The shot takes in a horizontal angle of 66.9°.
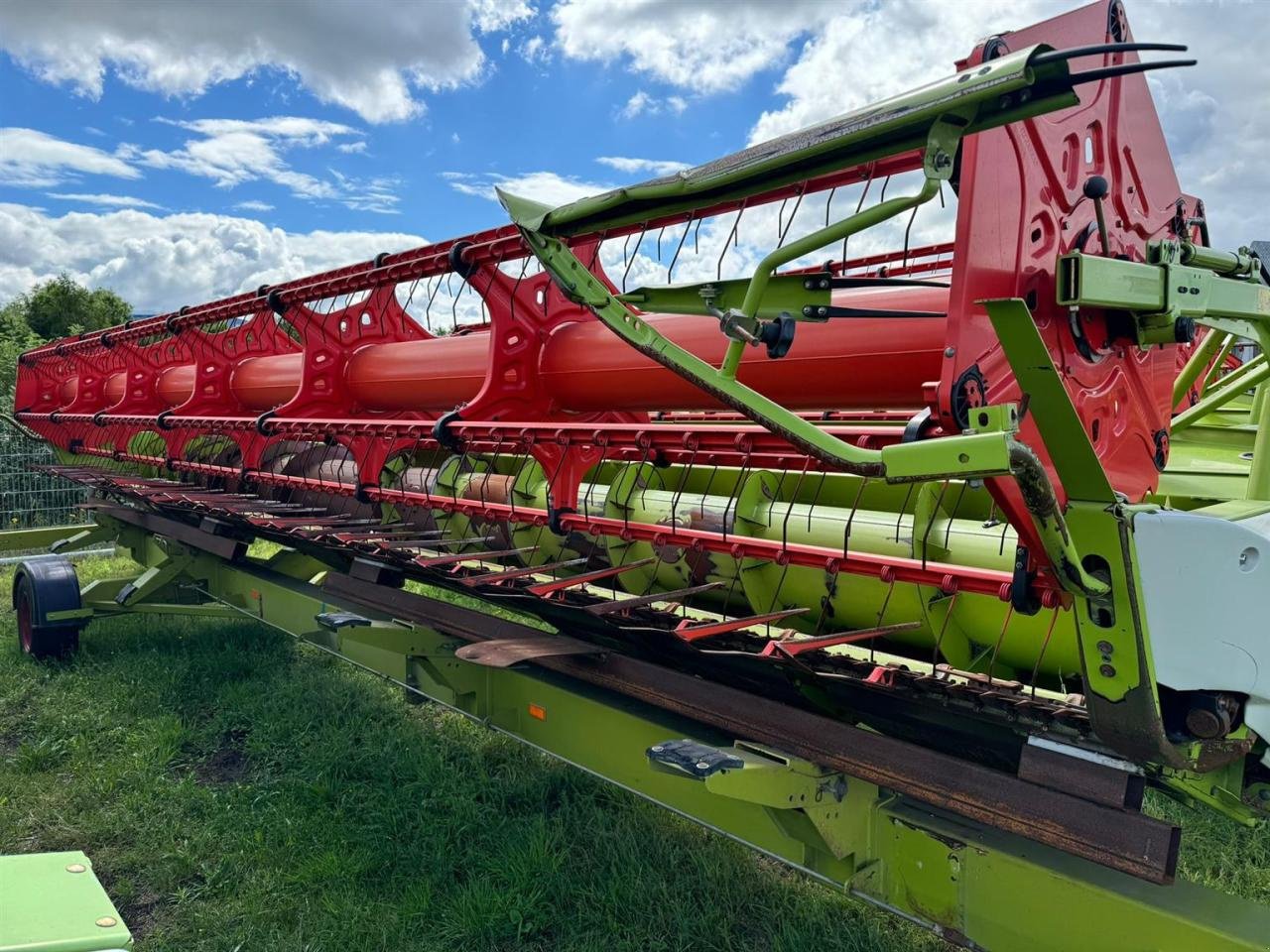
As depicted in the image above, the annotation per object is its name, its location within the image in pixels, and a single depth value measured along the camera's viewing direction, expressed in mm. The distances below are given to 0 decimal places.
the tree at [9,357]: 15024
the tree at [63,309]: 30328
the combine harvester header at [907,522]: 1877
